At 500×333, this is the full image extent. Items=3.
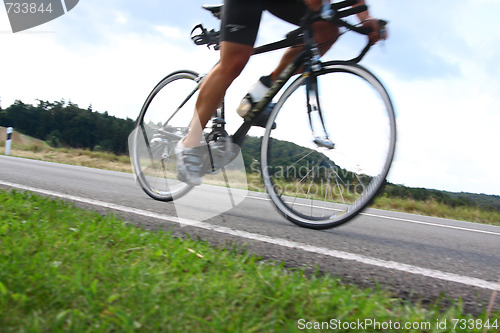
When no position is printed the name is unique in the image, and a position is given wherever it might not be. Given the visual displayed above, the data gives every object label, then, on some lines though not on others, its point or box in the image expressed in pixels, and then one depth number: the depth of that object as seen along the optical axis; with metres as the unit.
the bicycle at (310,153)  2.33
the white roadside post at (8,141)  14.37
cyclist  2.50
